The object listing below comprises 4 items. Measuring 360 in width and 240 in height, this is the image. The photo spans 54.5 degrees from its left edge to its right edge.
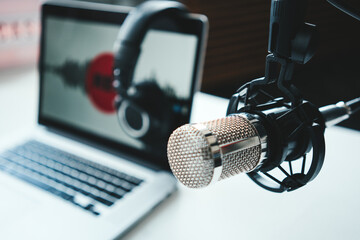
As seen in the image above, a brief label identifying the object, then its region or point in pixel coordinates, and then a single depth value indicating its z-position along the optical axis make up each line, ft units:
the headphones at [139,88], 1.68
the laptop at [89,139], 1.76
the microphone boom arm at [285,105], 0.85
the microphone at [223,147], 0.84
